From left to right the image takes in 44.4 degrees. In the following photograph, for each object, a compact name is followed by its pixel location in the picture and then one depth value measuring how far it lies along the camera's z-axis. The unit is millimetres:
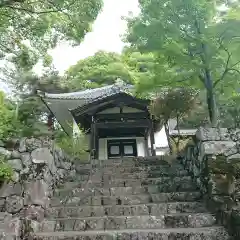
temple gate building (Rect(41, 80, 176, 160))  14141
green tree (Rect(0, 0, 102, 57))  8352
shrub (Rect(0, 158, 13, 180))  4953
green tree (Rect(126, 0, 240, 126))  7328
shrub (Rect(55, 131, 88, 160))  9117
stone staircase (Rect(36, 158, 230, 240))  4273
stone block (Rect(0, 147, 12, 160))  5574
